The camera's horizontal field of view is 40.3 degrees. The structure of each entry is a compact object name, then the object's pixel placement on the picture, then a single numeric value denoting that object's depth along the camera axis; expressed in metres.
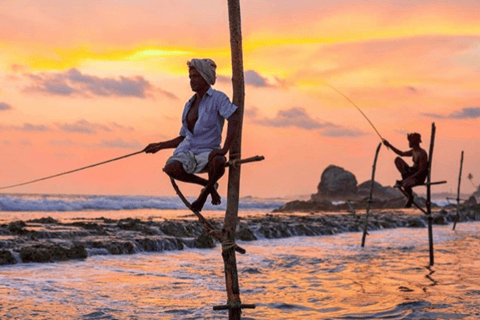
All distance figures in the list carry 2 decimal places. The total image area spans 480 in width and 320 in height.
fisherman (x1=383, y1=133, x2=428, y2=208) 16.20
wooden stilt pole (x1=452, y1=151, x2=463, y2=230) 39.75
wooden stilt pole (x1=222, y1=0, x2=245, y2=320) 7.58
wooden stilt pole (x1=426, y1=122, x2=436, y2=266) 19.31
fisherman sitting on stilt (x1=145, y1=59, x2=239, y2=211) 6.86
